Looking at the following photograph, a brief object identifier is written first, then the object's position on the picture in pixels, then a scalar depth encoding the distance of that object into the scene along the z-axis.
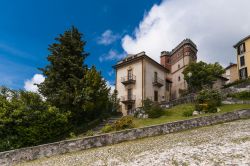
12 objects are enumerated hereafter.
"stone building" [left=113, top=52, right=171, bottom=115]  20.63
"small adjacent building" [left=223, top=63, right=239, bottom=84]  30.70
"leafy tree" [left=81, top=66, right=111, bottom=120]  13.28
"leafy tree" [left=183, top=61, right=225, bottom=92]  21.24
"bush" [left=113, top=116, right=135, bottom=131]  11.23
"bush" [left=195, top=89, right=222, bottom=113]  13.23
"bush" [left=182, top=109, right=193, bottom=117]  12.80
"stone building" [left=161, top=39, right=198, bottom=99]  24.83
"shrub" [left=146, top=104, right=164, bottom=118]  14.36
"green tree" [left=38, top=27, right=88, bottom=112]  13.29
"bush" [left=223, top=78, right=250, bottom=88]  19.70
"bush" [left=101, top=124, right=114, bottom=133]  11.34
